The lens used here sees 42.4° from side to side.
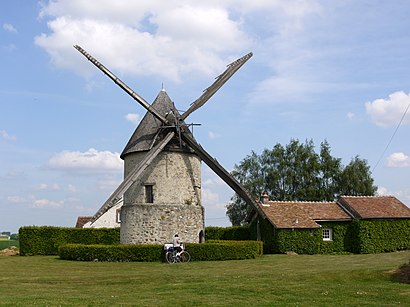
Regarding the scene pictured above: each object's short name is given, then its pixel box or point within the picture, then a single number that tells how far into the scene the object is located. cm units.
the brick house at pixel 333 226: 3372
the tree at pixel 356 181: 5400
